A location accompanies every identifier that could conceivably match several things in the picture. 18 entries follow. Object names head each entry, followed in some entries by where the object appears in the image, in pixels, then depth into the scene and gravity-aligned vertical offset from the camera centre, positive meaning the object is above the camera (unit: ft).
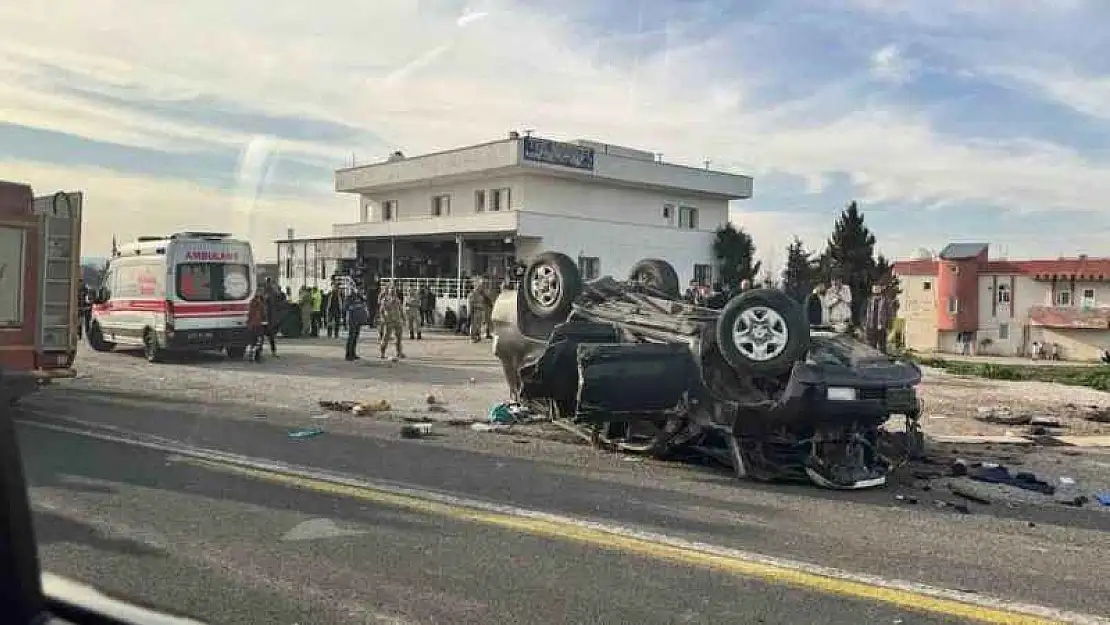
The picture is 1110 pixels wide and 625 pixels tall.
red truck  33.68 +0.44
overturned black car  23.97 -1.95
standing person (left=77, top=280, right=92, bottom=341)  65.82 -0.55
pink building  121.29 +2.02
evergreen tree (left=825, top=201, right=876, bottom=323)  124.06 +8.97
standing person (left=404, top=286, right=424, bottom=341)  88.12 -1.28
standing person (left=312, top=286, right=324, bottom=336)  88.99 -0.78
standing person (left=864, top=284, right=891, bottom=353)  57.62 -0.17
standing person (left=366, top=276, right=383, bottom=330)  104.42 +0.67
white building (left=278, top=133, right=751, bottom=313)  124.36 +13.57
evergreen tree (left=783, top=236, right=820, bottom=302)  127.44 +7.22
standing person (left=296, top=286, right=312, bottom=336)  87.42 -1.05
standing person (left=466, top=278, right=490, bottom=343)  82.12 -0.29
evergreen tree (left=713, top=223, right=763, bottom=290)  144.36 +9.02
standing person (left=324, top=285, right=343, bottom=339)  86.38 -0.89
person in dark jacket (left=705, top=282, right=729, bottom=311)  30.68 +0.39
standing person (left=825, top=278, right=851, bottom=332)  50.72 +0.68
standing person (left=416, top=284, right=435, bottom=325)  108.27 -0.71
